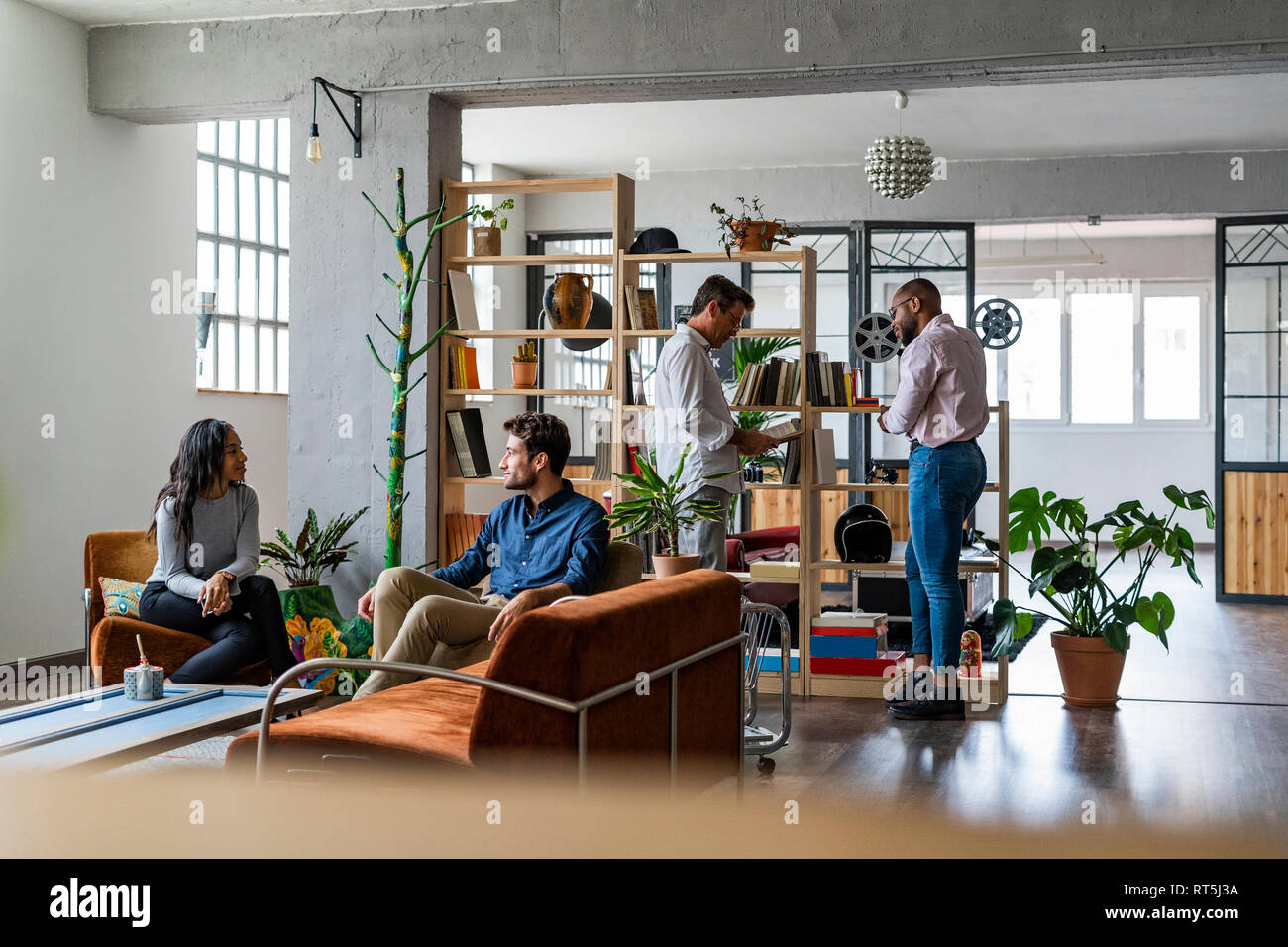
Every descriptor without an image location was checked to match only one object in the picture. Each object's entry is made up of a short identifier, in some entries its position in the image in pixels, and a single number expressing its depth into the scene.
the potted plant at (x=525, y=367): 5.93
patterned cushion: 4.66
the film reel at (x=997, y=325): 10.67
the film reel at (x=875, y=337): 7.41
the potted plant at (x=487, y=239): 5.83
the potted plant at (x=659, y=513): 4.71
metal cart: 3.99
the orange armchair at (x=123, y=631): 4.36
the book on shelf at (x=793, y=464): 5.78
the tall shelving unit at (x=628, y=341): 5.61
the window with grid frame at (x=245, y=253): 7.36
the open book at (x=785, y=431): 5.41
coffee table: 2.98
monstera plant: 5.13
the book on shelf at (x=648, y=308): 5.75
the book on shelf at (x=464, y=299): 5.83
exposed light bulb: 5.27
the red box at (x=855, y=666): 5.54
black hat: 5.77
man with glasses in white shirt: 5.04
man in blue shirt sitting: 3.69
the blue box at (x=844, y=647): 5.57
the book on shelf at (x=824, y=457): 5.75
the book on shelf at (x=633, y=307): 5.72
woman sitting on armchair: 4.55
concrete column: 5.74
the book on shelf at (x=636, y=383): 5.77
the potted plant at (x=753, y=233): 5.77
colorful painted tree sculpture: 5.39
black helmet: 5.76
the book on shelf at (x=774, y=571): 5.69
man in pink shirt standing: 5.00
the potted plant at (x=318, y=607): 5.35
